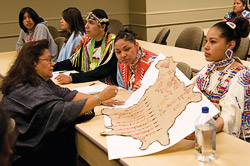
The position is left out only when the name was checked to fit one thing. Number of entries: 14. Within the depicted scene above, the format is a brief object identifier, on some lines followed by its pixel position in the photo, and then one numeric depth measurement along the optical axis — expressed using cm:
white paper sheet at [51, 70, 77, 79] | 286
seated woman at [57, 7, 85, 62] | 341
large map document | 133
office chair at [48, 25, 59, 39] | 490
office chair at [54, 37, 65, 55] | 391
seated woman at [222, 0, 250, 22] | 469
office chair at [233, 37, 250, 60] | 316
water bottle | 123
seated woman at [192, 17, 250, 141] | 152
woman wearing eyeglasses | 163
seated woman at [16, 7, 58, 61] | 390
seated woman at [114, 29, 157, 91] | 212
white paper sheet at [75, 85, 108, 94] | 221
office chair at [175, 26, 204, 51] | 371
